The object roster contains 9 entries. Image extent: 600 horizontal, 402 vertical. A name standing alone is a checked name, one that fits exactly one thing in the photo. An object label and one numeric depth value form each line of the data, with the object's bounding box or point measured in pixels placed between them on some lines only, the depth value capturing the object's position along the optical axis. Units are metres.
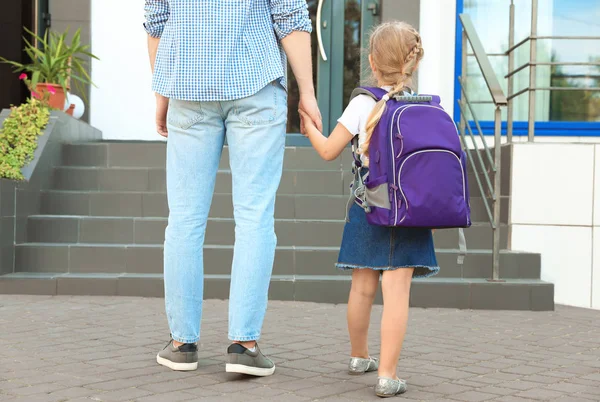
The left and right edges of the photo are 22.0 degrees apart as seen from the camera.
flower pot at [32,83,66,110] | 12.38
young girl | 5.67
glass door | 15.58
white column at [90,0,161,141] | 15.00
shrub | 10.74
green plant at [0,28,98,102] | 12.81
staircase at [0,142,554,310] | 9.96
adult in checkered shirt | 5.86
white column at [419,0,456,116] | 14.86
